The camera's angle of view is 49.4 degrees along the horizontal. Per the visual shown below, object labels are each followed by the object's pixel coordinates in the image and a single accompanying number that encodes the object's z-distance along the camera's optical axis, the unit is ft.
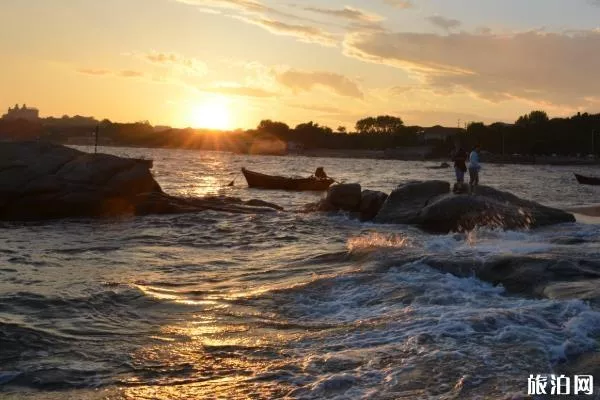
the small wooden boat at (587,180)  165.90
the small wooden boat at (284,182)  139.95
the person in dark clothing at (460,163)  81.20
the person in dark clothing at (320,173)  152.66
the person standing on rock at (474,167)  77.39
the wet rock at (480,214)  62.44
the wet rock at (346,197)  82.65
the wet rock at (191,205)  77.51
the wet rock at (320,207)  84.33
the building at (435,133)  596.05
